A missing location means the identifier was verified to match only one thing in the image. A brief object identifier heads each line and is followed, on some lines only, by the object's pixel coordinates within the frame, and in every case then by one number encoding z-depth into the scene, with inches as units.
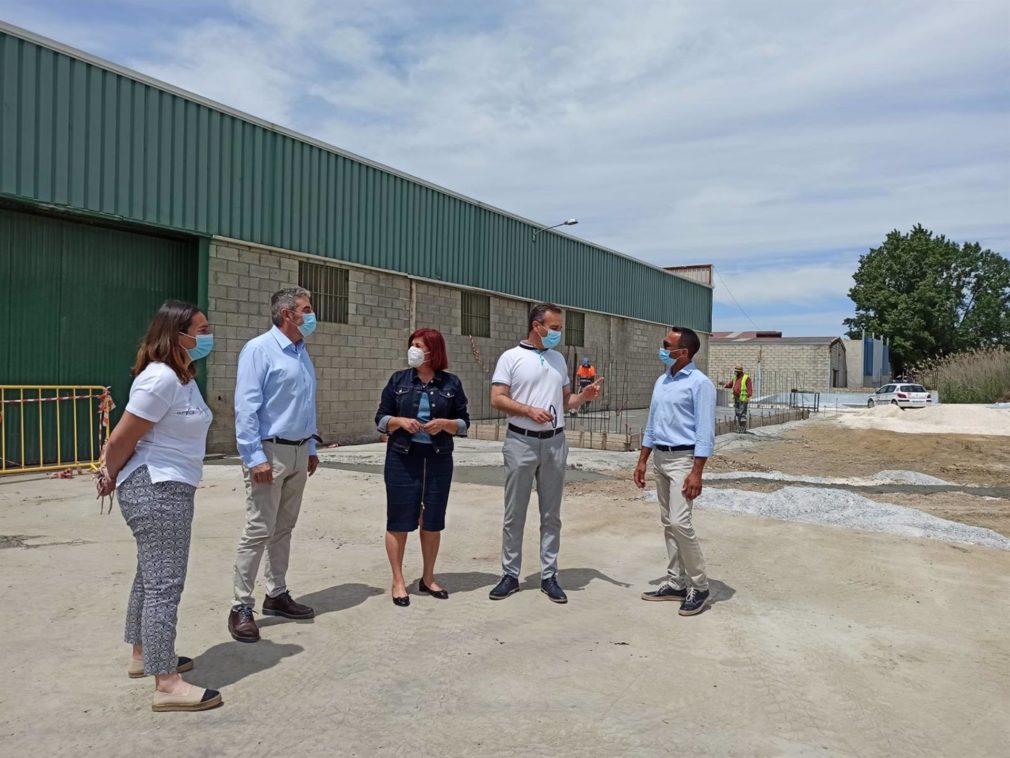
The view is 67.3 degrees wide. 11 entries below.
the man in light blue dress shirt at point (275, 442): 165.9
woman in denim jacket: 191.5
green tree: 2285.9
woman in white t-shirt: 127.0
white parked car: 1300.4
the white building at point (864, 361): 2229.3
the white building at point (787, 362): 2091.5
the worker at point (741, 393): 818.8
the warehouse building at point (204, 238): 407.8
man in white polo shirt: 201.3
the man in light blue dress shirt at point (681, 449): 194.4
